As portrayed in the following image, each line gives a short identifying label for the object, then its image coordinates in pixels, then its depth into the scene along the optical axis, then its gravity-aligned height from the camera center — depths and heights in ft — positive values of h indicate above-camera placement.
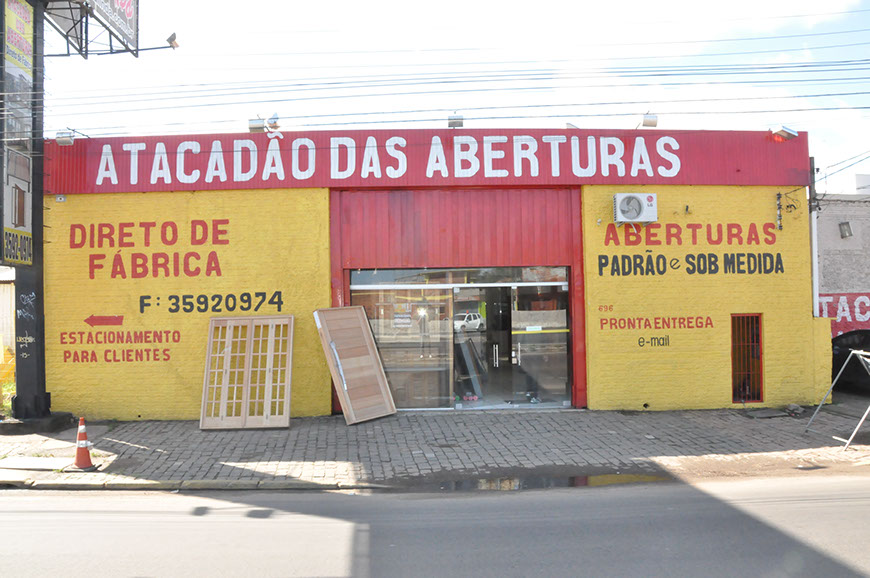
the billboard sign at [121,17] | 35.65 +18.36
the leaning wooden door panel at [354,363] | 33.65 -3.81
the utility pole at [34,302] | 33.40 +0.17
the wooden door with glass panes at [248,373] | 33.01 -4.26
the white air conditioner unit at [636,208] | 36.32 +5.60
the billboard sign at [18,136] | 31.48 +9.62
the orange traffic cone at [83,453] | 25.72 -6.71
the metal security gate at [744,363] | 37.91 -4.51
